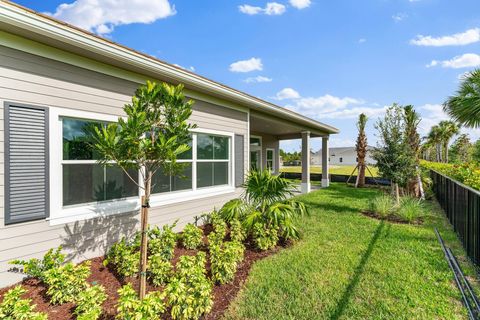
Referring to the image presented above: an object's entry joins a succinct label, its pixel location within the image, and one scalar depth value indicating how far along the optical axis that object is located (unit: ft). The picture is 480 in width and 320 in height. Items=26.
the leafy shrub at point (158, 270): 9.97
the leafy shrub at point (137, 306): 6.56
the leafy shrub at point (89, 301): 7.32
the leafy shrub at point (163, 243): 11.77
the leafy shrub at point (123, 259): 10.26
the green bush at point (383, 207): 23.00
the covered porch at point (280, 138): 33.68
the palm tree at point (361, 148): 44.74
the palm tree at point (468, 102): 26.18
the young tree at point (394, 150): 24.84
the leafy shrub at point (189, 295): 7.63
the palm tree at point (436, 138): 101.69
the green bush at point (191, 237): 13.75
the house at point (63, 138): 9.52
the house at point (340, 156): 199.31
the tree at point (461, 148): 100.50
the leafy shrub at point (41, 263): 9.14
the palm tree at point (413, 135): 30.30
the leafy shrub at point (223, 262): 10.33
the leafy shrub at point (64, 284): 8.25
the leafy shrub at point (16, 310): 6.27
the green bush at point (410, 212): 21.08
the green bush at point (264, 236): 14.23
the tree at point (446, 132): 99.04
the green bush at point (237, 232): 14.58
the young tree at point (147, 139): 8.52
